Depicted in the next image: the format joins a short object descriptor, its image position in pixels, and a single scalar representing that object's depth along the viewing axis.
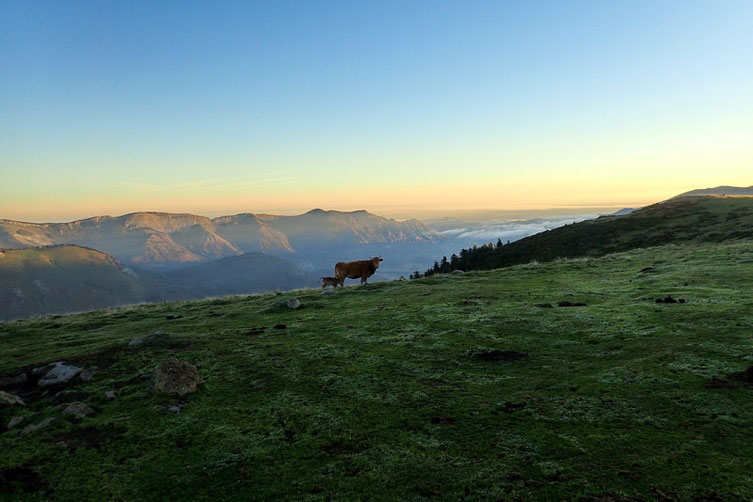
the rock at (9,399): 11.90
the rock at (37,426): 10.27
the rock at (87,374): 13.73
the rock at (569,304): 19.19
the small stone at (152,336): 17.16
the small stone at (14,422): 10.70
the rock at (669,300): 17.78
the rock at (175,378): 11.98
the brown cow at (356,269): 39.22
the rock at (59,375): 13.60
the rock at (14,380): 14.05
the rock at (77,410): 11.00
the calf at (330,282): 40.86
